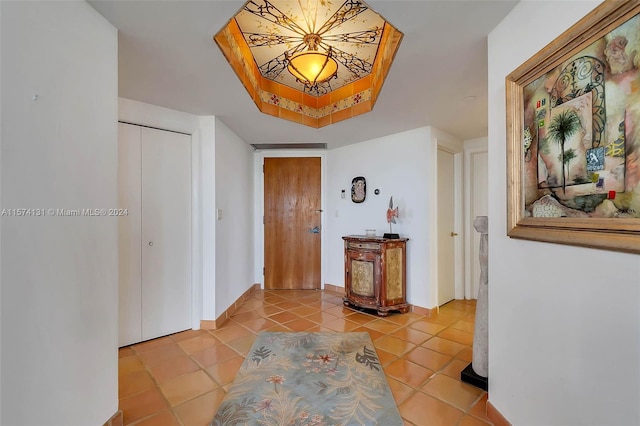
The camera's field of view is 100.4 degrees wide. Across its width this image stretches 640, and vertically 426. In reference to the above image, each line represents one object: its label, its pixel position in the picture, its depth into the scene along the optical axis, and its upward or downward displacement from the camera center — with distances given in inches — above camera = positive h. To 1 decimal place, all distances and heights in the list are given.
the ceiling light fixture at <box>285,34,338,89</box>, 75.3 +44.2
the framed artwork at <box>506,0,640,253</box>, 32.2 +11.1
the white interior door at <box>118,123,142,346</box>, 89.5 -6.5
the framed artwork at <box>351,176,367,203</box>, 143.5 +13.1
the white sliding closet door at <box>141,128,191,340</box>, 95.2 -6.8
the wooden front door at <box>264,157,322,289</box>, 160.9 -3.3
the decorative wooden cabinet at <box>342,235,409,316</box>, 119.0 -28.1
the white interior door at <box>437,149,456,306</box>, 129.4 -7.5
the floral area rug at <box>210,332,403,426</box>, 58.1 -44.6
